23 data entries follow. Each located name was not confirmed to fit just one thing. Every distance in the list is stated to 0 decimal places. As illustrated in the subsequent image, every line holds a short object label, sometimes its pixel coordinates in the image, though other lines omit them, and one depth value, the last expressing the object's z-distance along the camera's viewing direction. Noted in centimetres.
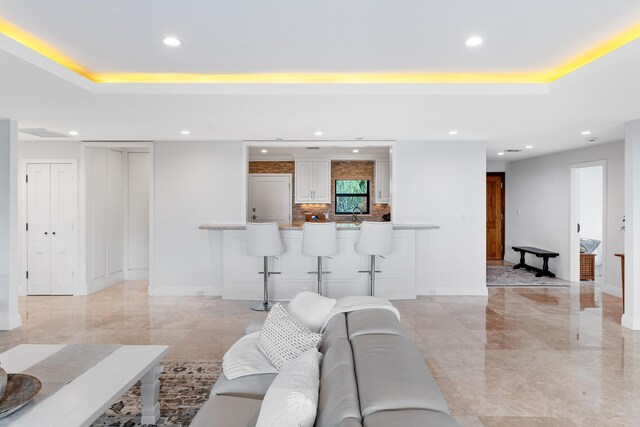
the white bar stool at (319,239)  512
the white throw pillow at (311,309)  265
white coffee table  187
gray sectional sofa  124
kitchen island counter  575
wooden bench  747
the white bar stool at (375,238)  512
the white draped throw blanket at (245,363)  225
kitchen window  901
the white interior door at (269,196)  892
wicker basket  722
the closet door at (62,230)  618
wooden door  962
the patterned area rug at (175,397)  257
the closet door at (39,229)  615
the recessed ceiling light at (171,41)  268
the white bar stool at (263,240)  513
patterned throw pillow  227
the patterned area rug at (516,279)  691
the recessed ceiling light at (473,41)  267
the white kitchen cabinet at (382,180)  879
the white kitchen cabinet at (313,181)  878
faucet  890
